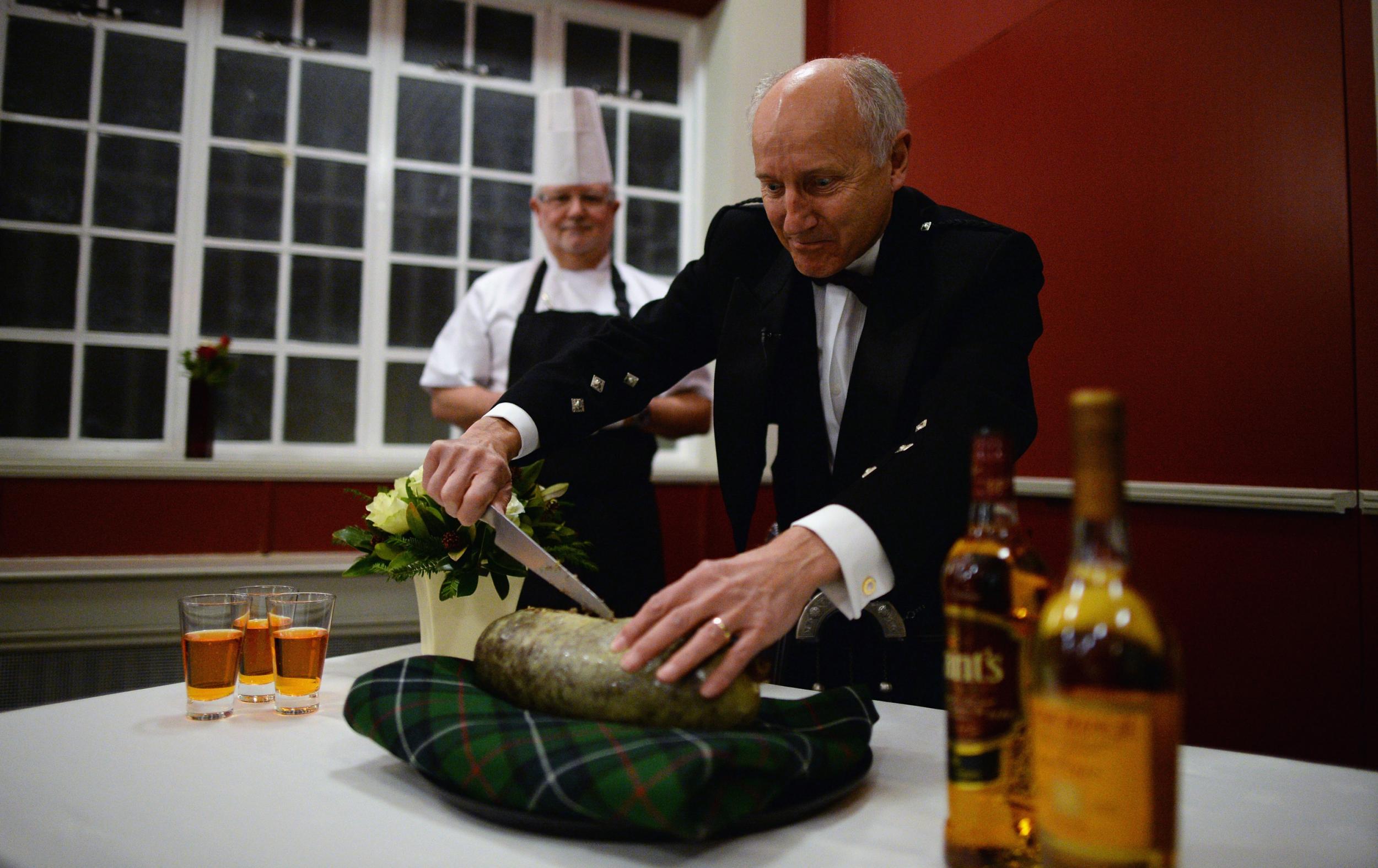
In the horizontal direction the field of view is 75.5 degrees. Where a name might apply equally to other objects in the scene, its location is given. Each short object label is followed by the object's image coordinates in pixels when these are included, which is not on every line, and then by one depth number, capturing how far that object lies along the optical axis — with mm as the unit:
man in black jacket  896
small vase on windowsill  2902
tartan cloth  572
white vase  1102
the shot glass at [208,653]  925
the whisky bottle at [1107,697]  409
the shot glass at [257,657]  982
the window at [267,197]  2934
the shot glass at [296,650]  961
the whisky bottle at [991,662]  531
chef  2424
